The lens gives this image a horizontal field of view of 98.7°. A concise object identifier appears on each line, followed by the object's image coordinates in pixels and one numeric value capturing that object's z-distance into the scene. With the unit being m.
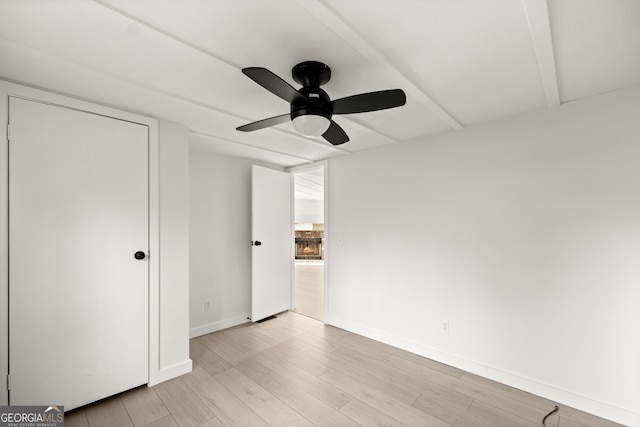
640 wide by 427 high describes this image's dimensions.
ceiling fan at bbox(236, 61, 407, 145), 1.42
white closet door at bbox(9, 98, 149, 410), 1.80
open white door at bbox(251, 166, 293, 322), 3.74
